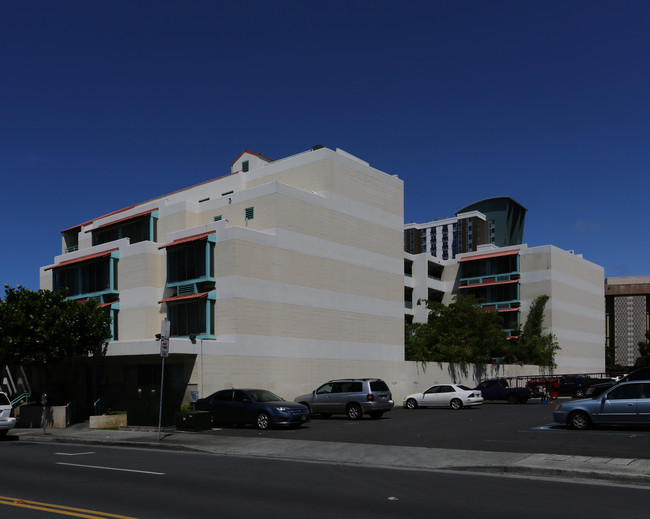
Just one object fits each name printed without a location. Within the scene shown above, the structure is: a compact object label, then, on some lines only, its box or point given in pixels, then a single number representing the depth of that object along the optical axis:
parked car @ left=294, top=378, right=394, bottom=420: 30.38
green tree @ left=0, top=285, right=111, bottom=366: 29.61
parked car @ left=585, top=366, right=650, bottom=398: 30.78
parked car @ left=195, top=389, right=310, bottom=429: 25.81
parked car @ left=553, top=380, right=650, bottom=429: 21.35
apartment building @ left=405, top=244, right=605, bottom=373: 64.00
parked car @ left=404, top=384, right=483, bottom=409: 37.09
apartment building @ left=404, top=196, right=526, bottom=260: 177.75
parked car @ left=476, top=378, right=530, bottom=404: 42.16
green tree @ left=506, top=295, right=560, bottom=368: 60.97
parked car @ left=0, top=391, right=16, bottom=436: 24.50
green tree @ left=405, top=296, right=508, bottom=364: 53.16
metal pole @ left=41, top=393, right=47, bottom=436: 26.55
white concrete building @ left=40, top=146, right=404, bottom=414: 34.62
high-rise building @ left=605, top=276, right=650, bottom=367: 156.62
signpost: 22.58
